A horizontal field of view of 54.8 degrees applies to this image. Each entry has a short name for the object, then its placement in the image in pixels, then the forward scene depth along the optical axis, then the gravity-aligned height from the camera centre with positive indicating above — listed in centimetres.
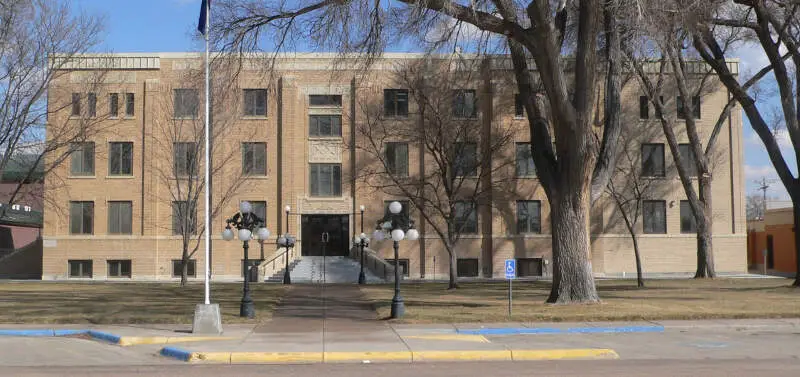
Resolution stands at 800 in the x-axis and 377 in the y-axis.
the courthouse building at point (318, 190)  4731 +207
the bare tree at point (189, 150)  3481 +395
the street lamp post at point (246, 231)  2041 -22
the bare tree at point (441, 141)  3422 +427
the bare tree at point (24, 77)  2819 +568
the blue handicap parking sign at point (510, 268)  1941 -115
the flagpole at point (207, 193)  1727 +68
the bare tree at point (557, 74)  2012 +431
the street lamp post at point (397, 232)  2019 -27
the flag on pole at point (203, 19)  1802 +482
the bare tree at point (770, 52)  2933 +680
